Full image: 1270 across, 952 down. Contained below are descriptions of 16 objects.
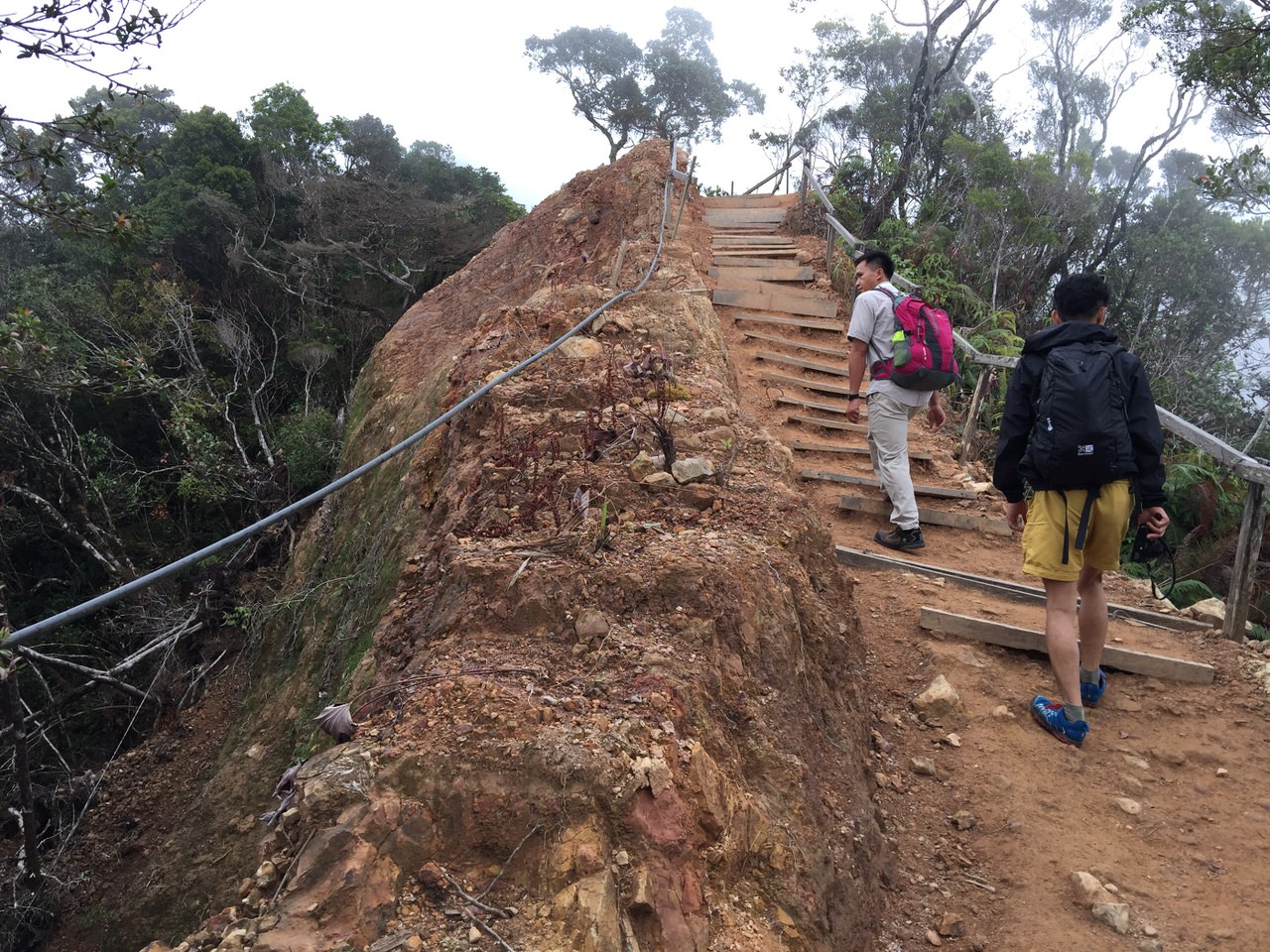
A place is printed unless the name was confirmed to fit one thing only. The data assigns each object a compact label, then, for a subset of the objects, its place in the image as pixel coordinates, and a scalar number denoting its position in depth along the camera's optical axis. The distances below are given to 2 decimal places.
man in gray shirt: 4.58
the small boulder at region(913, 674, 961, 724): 3.38
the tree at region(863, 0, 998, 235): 12.01
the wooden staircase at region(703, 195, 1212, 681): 4.19
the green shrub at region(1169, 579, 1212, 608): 5.38
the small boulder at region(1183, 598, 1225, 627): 4.16
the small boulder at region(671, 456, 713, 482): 3.27
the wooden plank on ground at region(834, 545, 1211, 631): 4.16
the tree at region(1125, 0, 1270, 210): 9.31
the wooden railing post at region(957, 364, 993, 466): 6.26
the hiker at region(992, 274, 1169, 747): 2.86
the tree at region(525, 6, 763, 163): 28.33
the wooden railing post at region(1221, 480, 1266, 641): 3.65
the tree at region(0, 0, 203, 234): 3.81
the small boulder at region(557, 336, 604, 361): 4.30
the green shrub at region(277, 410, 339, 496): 12.93
